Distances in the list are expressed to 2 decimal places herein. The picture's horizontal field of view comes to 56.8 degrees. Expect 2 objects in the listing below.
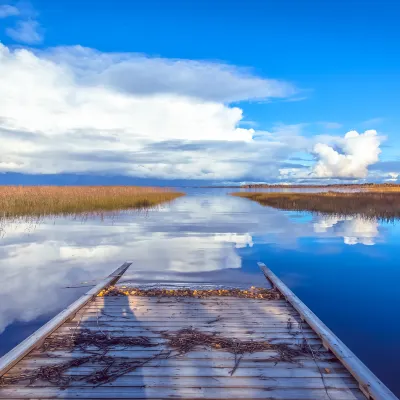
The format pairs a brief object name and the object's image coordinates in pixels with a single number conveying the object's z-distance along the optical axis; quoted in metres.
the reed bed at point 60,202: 22.99
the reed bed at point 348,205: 25.62
